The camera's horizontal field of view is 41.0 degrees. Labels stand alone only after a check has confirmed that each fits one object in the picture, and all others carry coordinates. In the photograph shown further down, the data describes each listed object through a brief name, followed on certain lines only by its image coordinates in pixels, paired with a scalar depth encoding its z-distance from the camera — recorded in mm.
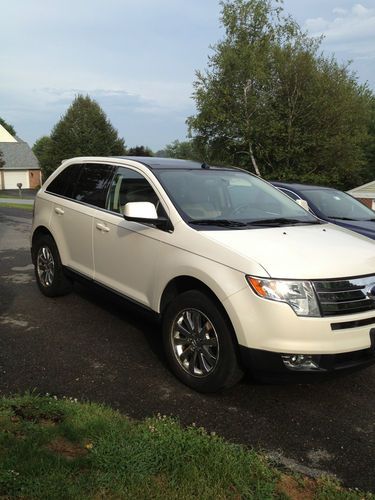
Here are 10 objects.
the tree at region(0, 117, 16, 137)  84188
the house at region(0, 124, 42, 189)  64806
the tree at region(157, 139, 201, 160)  113188
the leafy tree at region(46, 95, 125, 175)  58188
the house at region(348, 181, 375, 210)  32562
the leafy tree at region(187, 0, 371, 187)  31875
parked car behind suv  7593
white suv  3279
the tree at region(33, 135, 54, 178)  59562
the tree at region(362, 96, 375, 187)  51312
